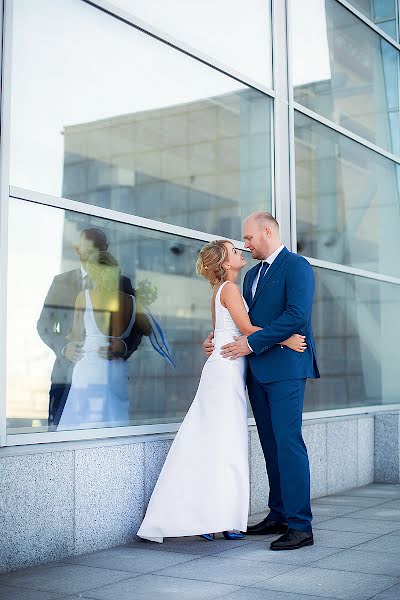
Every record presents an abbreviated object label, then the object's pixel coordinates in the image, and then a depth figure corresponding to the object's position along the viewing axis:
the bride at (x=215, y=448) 5.85
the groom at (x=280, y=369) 5.74
